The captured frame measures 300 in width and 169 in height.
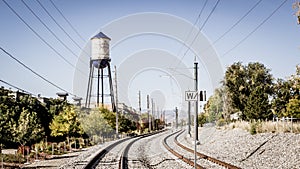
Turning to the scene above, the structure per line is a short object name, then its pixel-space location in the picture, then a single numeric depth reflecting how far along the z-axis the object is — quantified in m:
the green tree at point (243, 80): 74.06
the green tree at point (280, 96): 70.50
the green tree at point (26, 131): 39.75
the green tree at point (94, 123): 53.42
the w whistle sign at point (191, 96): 15.86
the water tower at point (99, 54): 62.03
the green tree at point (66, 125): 49.44
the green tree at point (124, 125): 67.81
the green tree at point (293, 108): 47.75
